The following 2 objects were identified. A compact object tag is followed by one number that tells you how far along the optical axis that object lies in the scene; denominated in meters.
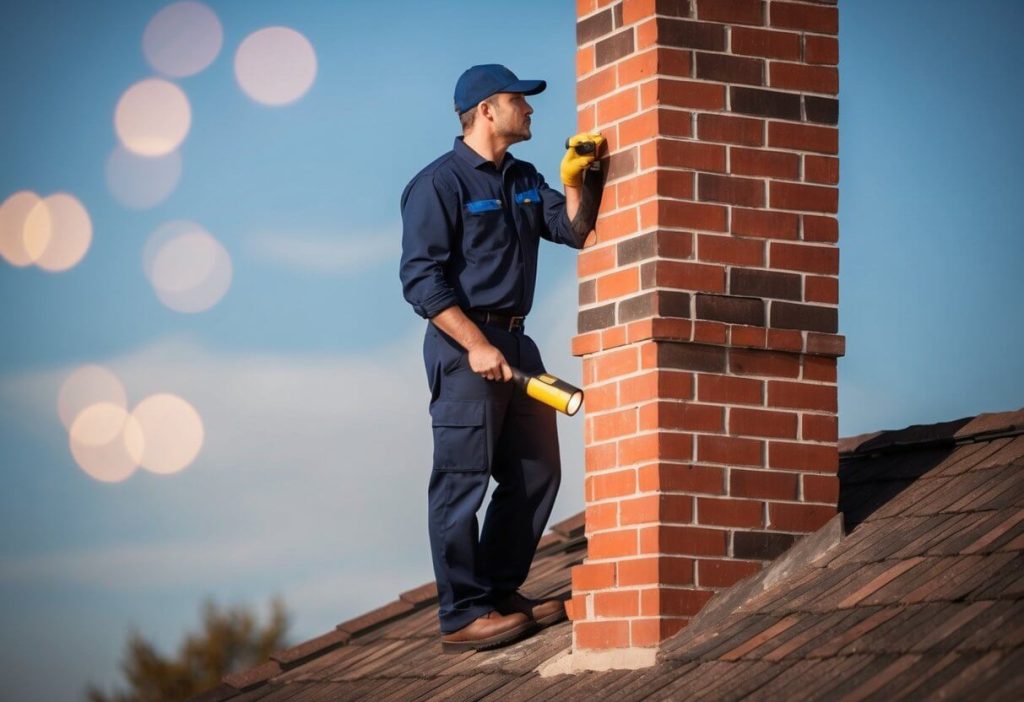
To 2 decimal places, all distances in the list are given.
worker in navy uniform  10.23
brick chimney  9.12
